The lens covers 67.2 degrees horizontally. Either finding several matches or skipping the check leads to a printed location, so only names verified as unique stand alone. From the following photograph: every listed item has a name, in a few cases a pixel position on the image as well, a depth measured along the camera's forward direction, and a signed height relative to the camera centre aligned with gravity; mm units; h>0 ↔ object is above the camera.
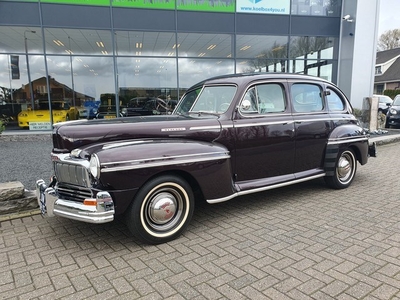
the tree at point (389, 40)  50344 +11116
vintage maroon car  3100 -548
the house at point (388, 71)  39000 +4612
